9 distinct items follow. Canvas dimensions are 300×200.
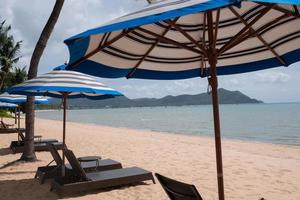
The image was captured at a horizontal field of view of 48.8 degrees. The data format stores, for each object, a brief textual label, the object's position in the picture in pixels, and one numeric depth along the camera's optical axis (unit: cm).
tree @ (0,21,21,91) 4156
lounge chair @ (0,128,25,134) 2072
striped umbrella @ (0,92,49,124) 1319
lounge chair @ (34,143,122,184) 696
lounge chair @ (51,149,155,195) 614
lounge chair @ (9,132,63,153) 1167
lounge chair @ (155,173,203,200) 338
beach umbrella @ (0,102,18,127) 2056
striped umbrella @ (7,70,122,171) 596
